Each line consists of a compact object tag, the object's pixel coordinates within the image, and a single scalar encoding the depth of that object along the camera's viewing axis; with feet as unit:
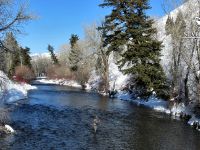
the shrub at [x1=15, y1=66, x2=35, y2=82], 175.59
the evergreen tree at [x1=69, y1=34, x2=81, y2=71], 166.78
